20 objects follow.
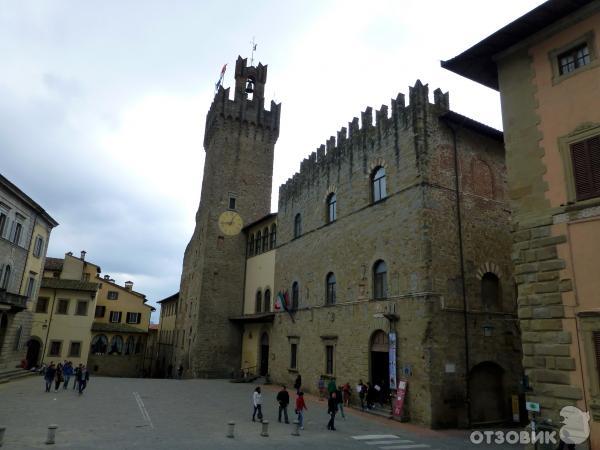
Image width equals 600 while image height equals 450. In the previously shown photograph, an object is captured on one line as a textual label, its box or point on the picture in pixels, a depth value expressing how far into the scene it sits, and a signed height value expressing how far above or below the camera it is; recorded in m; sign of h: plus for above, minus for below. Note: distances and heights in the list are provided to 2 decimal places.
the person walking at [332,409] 14.16 -1.89
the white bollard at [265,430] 12.77 -2.38
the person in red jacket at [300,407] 13.86 -1.83
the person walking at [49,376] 20.84 -1.78
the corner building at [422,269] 16.30 +3.45
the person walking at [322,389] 21.48 -1.94
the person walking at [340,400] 14.69 -1.82
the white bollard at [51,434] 10.76 -2.31
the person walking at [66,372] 22.06 -1.66
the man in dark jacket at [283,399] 14.70 -1.70
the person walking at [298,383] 21.66 -1.72
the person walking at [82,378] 20.04 -1.80
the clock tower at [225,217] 32.06 +10.01
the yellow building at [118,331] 40.50 +0.85
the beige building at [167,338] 39.87 +0.46
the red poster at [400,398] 16.14 -1.69
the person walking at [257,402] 14.76 -1.84
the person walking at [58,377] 21.29 -1.90
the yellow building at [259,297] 29.79 +3.40
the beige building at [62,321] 35.50 +1.37
